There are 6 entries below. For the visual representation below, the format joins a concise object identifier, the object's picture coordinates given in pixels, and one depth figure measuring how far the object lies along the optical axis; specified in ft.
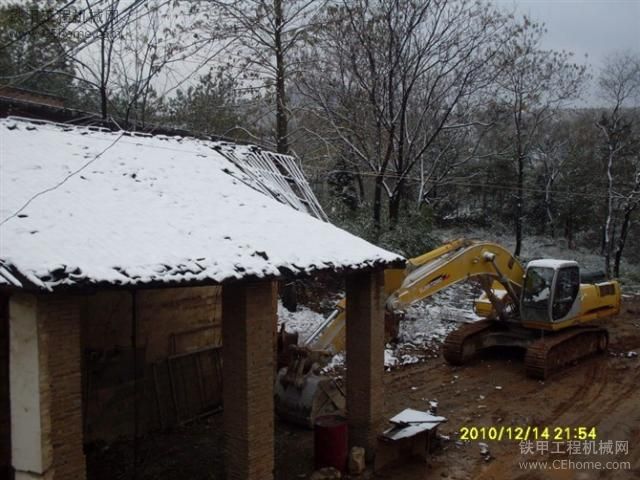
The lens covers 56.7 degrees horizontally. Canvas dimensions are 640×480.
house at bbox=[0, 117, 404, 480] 18.04
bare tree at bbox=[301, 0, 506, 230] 65.62
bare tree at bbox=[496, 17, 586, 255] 85.87
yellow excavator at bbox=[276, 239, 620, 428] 38.06
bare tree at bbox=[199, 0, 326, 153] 61.87
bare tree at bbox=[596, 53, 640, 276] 100.89
